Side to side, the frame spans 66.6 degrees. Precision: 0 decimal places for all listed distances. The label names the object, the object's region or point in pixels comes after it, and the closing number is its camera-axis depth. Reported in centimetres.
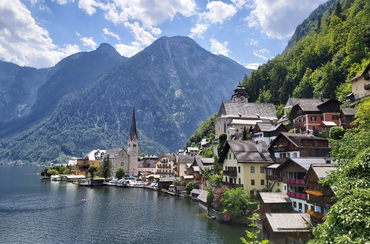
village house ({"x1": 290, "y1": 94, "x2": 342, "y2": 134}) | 5584
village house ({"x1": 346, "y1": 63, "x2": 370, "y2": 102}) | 5160
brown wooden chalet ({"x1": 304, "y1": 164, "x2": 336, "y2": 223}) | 2817
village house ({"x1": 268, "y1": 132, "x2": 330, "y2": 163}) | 4337
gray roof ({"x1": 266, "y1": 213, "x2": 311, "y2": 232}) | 2928
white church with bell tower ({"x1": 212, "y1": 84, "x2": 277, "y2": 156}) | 8919
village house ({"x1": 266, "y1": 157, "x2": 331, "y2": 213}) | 3544
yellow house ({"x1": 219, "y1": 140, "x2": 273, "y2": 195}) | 4709
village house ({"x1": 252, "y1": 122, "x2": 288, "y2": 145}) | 6000
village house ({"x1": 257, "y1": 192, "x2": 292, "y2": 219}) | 3731
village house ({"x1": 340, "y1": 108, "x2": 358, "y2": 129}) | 4882
